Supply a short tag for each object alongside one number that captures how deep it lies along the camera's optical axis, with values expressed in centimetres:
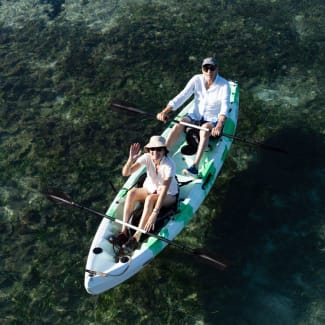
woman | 753
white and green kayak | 727
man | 880
